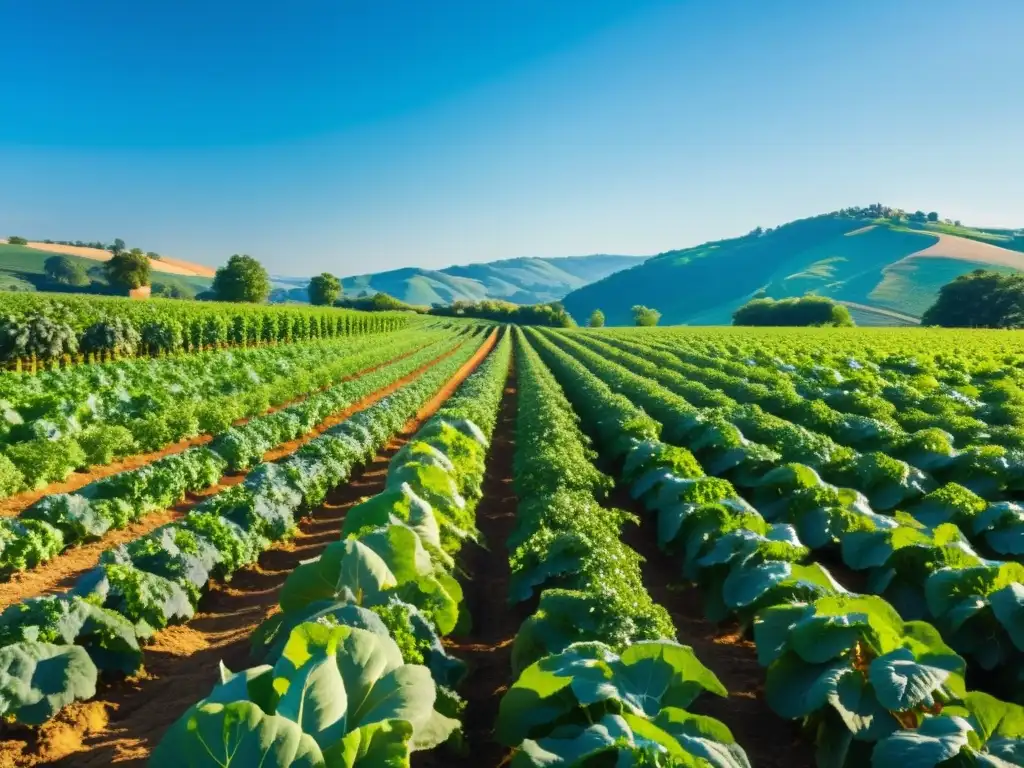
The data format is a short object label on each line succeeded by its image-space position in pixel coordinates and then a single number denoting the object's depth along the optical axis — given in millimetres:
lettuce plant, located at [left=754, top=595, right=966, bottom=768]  3670
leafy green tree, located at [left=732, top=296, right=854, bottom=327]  94062
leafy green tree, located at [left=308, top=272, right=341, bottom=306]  122875
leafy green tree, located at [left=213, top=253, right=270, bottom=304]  93688
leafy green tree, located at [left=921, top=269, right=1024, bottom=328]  76312
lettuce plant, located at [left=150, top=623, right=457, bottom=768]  2637
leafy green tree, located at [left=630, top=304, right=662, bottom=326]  139500
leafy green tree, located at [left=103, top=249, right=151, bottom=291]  82250
